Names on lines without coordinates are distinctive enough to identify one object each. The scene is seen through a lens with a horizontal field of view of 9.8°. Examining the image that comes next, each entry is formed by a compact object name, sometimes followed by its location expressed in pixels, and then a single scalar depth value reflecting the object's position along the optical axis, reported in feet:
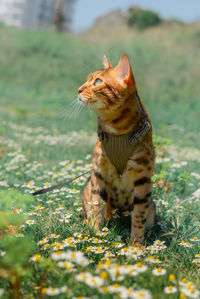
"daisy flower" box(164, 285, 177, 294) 7.49
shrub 70.34
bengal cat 8.17
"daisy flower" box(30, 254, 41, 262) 7.64
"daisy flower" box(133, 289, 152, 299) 7.33
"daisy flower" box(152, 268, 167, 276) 7.60
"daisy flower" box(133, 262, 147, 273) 7.55
